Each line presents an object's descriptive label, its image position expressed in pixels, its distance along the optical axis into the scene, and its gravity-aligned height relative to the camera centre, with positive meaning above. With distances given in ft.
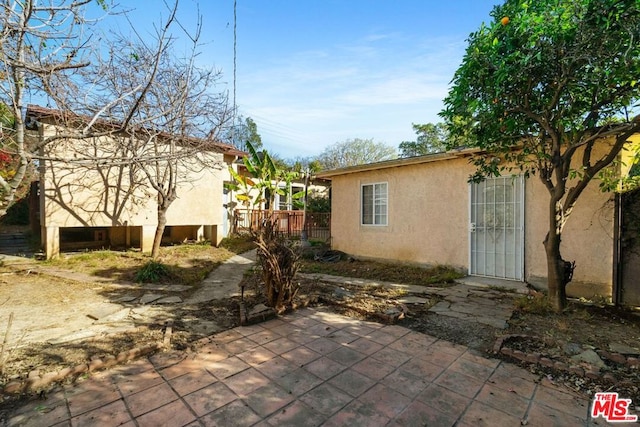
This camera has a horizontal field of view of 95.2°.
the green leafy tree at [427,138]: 85.48 +23.01
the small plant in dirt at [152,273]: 22.15 -4.61
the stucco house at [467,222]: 17.77 -0.58
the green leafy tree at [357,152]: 102.68 +22.04
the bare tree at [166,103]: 21.63 +9.64
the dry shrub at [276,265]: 15.34 -2.71
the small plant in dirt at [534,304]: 15.39 -4.81
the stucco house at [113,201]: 27.50 +1.35
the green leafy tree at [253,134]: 117.74 +32.50
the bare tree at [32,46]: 12.04 +7.62
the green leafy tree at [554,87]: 11.57 +5.92
